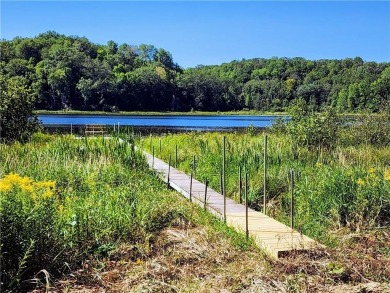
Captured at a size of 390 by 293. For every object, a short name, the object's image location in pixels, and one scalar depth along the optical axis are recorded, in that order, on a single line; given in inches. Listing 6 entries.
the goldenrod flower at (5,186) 185.2
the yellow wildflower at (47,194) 188.6
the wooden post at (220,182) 350.2
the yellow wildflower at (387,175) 280.4
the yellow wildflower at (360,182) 270.5
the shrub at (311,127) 578.2
